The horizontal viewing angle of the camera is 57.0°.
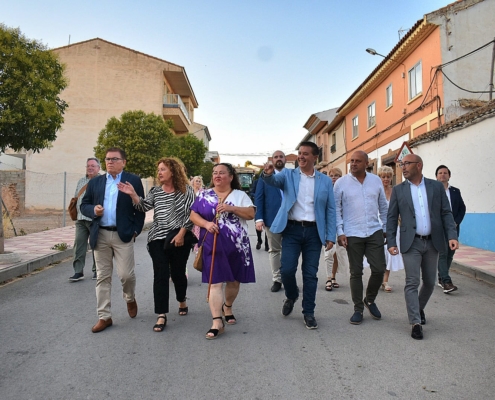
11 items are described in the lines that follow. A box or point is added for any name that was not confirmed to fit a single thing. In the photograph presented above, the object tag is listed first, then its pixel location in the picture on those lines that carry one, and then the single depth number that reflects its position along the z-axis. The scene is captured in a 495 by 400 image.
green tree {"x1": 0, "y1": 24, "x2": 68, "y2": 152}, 8.14
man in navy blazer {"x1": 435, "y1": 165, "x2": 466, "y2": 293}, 6.88
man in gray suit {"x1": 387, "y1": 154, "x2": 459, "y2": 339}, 4.74
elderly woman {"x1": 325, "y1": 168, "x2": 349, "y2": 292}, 6.96
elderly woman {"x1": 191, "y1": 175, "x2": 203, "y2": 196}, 8.37
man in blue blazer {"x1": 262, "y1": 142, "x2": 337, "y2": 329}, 4.96
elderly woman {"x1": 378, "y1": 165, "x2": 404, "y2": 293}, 6.65
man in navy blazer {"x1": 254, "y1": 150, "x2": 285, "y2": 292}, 6.71
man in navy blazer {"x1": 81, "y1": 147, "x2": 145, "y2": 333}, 4.84
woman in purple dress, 4.59
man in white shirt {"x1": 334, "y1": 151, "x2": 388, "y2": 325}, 5.15
